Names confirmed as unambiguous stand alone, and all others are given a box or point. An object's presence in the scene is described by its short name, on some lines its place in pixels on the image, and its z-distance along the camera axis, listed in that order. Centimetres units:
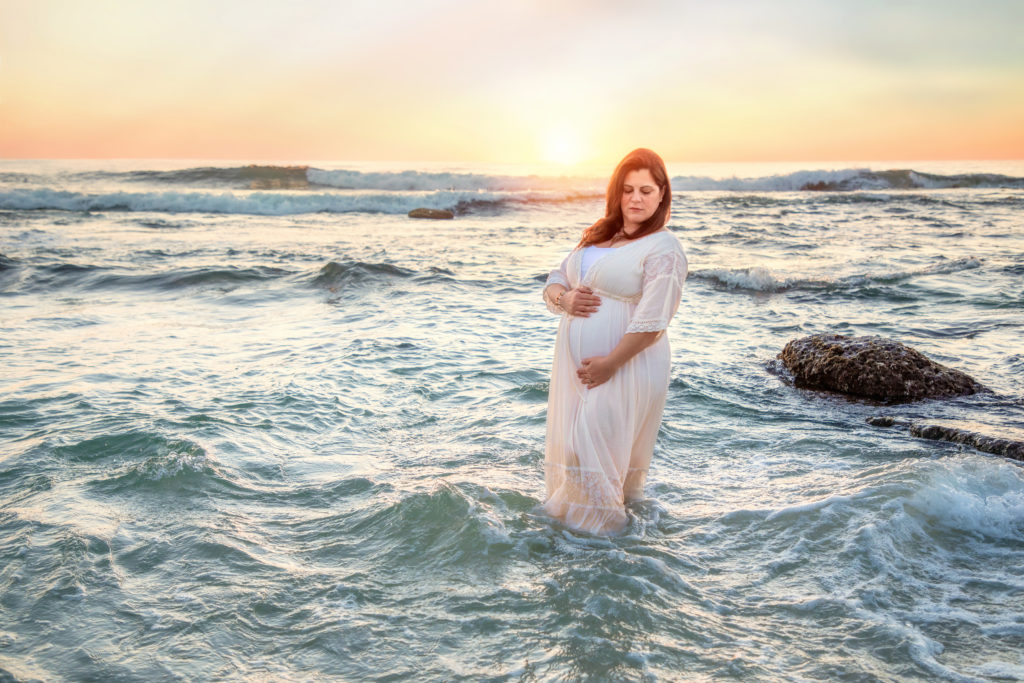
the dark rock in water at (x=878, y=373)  686
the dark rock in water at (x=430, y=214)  2883
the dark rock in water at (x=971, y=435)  530
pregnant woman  363
